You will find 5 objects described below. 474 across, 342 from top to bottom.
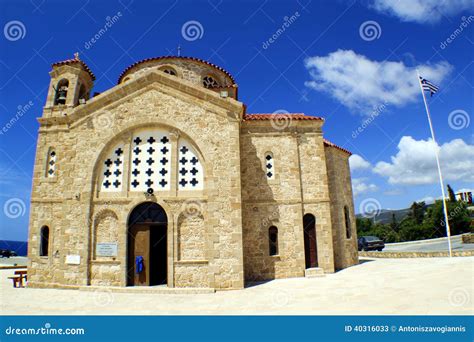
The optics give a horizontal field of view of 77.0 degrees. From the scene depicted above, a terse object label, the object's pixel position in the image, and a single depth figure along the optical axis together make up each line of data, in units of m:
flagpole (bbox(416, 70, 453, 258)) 18.52
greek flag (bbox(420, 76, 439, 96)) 18.67
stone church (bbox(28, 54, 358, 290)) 12.28
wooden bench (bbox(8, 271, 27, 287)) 13.22
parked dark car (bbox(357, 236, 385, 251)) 27.23
